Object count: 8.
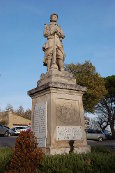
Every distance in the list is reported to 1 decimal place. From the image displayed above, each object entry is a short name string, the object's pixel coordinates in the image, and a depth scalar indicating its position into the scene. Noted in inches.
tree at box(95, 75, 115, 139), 1540.1
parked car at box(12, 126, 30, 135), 1206.4
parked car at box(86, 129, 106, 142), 1107.9
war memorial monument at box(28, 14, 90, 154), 290.0
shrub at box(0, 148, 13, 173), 227.8
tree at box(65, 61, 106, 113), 1176.8
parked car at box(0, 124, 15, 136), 1082.6
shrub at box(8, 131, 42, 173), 201.8
